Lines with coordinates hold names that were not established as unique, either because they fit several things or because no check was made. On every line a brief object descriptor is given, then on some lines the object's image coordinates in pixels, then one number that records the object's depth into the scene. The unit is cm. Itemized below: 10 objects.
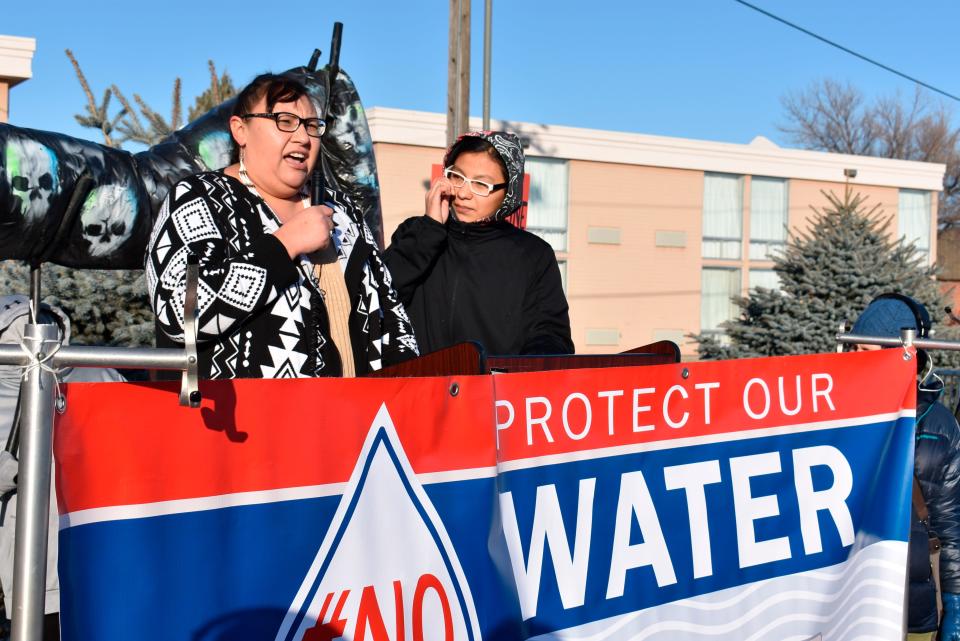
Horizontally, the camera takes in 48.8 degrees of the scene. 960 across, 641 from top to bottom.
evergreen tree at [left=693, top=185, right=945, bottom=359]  1333
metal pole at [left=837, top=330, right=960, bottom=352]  301
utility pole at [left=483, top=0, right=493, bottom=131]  1255
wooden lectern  224
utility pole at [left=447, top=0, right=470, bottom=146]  1159
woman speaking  238
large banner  175
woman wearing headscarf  347
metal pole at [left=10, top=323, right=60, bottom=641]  156
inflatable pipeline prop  346
